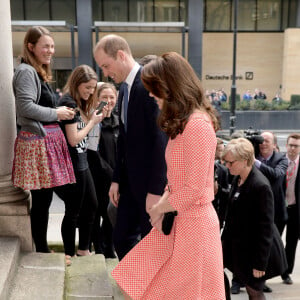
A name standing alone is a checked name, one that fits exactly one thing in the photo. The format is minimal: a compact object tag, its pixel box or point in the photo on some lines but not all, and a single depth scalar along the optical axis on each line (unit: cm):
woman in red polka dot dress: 199
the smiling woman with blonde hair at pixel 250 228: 333
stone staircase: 282
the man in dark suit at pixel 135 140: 257
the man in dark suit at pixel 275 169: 451
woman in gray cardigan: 309
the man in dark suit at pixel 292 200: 483
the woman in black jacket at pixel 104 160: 403
